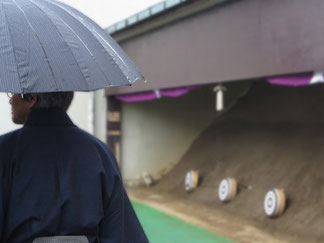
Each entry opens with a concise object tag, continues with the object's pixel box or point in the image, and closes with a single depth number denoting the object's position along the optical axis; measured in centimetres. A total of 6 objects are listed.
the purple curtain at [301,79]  446
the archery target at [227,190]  716
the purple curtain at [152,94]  688
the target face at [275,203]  599
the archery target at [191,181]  826
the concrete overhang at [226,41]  458
